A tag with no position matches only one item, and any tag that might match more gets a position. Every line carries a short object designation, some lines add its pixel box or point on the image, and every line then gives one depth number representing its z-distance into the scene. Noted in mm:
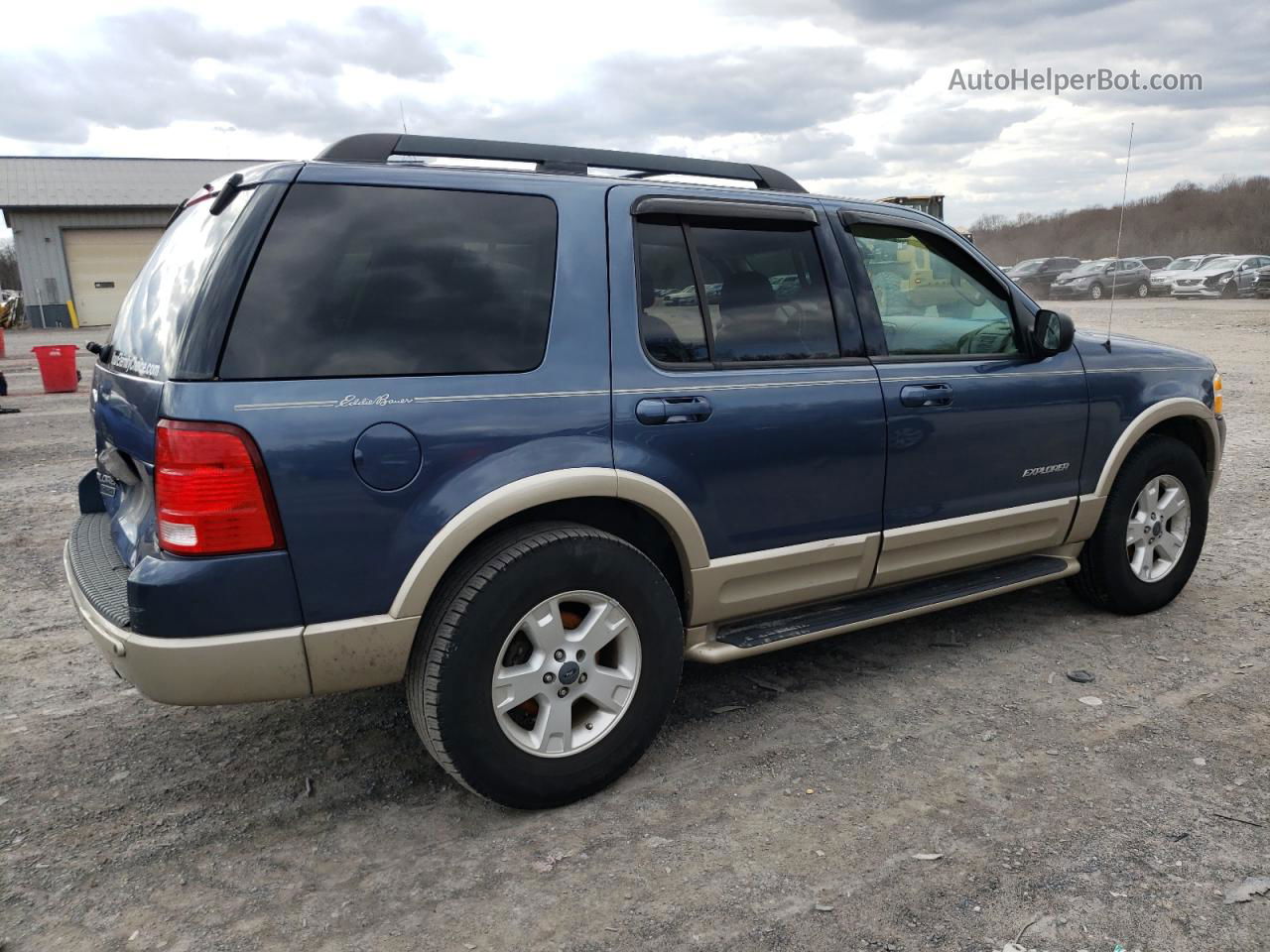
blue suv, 2514
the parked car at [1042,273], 32875
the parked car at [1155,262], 36728
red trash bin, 14352
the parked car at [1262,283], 30516
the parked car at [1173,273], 32656
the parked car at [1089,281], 31594
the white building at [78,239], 35125
